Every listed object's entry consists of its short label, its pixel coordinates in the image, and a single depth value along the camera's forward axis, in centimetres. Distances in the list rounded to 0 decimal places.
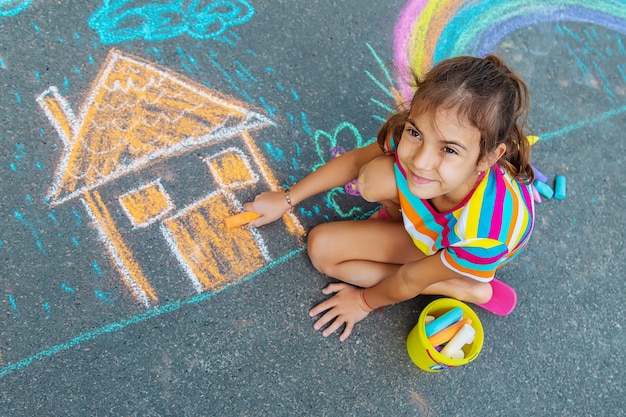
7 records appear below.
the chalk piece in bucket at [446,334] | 174
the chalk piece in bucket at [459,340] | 173
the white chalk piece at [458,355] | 173
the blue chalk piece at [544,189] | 221
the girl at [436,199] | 128
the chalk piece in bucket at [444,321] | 175
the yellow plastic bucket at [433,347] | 167
